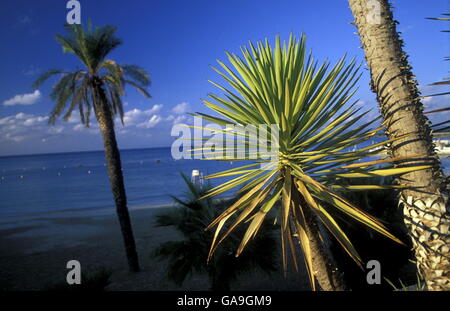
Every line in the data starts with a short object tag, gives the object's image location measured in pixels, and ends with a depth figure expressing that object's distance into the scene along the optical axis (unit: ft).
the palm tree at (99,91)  37.50
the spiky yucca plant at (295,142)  7.57
